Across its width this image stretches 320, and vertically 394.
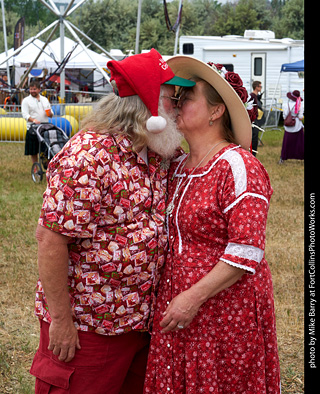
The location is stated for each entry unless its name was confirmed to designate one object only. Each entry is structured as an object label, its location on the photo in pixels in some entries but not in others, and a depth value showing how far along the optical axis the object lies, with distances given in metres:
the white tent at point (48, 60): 26.81
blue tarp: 18.48
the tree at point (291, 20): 51.38
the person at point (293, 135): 13.12
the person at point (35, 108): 10.52
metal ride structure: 13.83
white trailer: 21.62
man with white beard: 2.12
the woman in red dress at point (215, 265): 2.18
